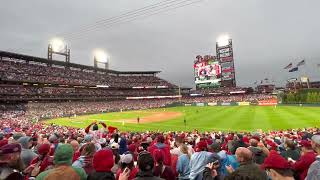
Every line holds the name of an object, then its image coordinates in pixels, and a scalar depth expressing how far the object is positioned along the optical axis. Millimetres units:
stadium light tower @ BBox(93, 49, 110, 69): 124375
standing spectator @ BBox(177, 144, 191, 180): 6324
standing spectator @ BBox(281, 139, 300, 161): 7346
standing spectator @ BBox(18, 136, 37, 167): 6562
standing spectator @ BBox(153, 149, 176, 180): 5303
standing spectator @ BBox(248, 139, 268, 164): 6536
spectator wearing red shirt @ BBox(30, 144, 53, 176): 5628
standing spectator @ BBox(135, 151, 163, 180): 4246
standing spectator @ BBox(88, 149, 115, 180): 4180
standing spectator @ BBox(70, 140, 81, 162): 7980
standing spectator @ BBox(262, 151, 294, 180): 3988
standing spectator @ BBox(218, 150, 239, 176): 6323
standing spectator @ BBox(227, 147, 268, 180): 3449
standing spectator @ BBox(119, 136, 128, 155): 9145
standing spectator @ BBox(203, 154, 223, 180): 5535
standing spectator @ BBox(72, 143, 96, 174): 5297
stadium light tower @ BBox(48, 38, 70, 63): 101500
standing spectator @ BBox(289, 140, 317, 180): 5375
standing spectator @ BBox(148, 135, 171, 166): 6354
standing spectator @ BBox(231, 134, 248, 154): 7629
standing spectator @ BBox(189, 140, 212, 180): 5926
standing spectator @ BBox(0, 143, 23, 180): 4457
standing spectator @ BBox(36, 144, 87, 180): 3766
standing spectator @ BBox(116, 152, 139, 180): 5043
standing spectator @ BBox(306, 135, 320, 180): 4293
